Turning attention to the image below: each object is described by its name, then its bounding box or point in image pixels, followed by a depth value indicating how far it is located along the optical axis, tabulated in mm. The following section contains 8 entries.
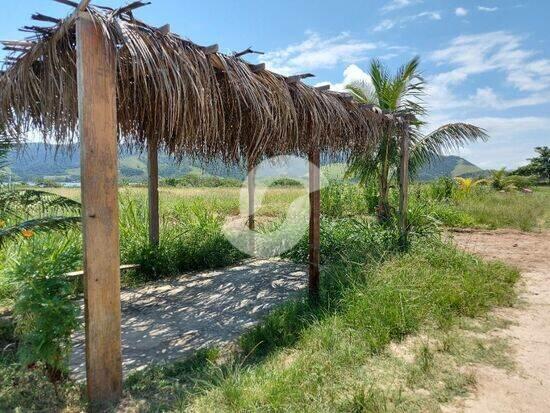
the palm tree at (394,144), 7926
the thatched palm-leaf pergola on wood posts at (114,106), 2311
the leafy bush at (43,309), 2344
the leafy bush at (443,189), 14648
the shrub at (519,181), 22092
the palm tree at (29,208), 3459
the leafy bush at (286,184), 13452
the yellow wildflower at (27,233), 3551
